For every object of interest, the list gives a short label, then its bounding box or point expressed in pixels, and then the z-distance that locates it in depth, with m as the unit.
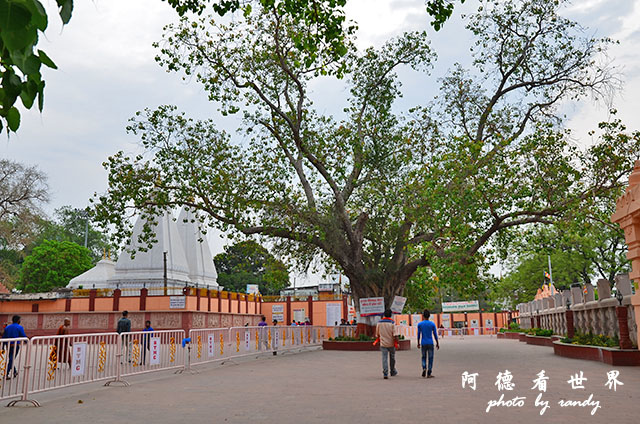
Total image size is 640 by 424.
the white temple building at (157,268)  41.16
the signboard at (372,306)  21.27
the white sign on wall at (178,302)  32.06
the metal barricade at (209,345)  14.59
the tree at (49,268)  54.31
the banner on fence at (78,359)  9.66
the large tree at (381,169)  17.59
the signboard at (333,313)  45.00
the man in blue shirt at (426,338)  11.45
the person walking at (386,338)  11.68
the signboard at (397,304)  21.92
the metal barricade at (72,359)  8.91
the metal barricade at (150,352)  11.52
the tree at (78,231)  71.71
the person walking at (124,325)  15.67
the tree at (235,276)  66.31
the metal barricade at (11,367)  8.20
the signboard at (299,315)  45.62
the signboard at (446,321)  57.62
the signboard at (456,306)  56.39
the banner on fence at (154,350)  12.30
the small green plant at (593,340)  14.20
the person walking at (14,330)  11.91
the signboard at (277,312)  45.38
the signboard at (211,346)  15.32
